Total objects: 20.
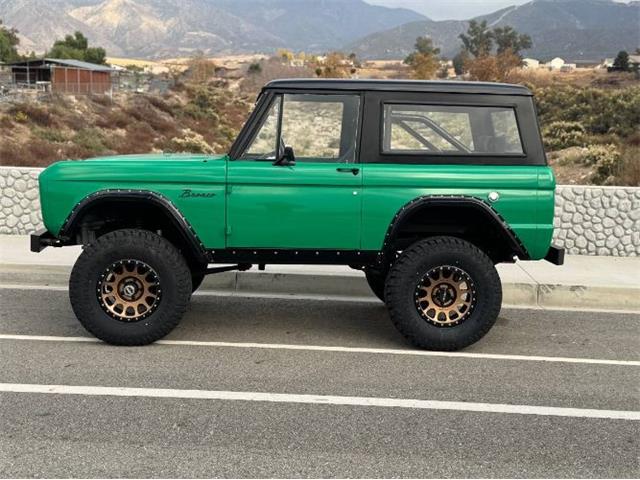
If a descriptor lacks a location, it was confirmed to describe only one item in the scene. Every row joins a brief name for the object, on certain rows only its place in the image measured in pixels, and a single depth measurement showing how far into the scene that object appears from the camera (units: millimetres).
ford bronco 6004
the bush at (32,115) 35094
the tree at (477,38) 124762
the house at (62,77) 53700
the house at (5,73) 59494
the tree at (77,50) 92375
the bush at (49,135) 32531
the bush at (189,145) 34125
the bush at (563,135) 29609
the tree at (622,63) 88188
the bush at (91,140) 32188
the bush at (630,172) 13133
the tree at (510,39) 121256
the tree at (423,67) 70500
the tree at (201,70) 88625
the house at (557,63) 135125
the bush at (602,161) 17562
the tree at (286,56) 121662
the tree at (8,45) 90962
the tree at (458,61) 111150
